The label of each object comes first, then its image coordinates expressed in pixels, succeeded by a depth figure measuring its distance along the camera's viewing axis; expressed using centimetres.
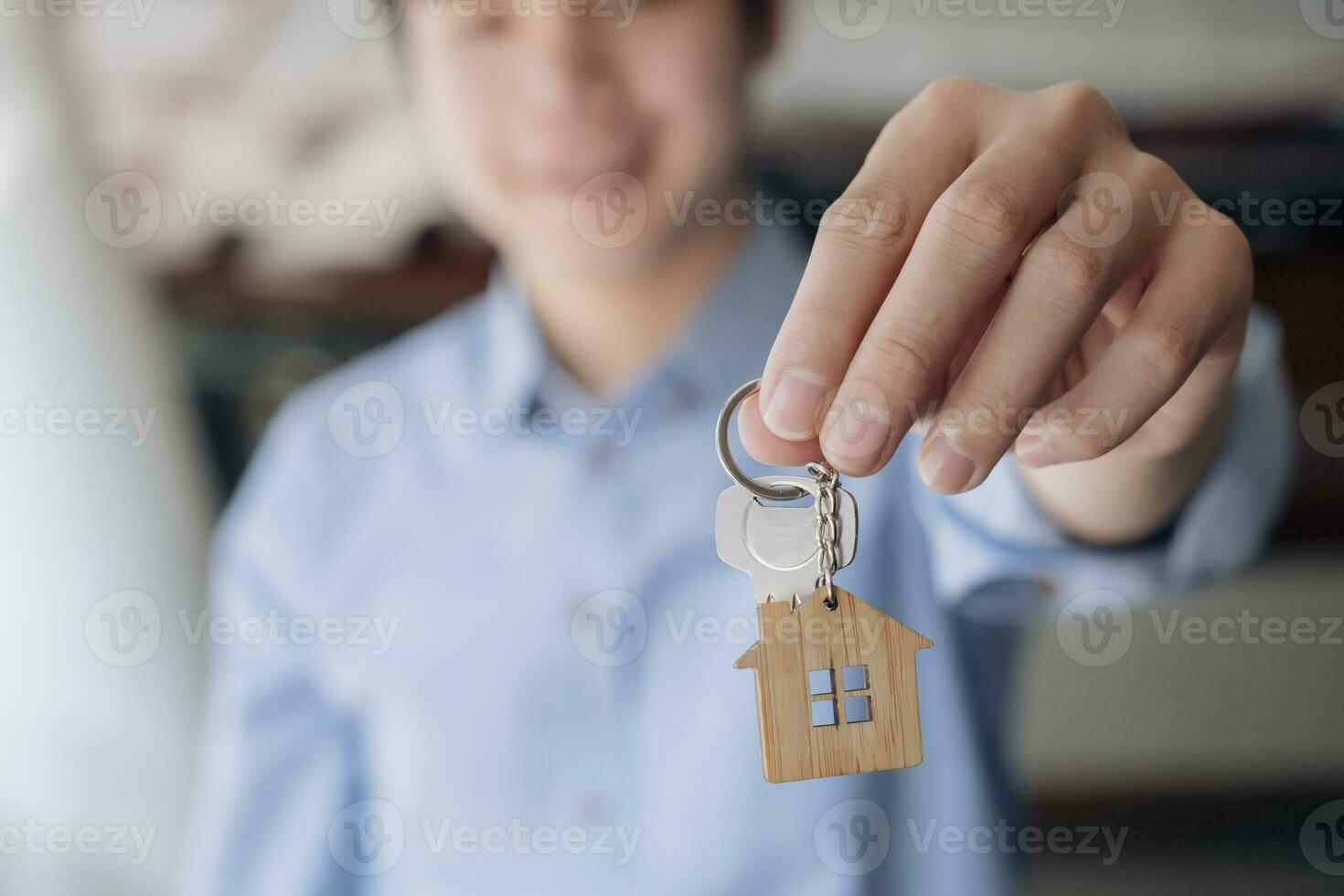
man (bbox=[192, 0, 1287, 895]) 80
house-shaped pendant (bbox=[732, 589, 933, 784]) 43
